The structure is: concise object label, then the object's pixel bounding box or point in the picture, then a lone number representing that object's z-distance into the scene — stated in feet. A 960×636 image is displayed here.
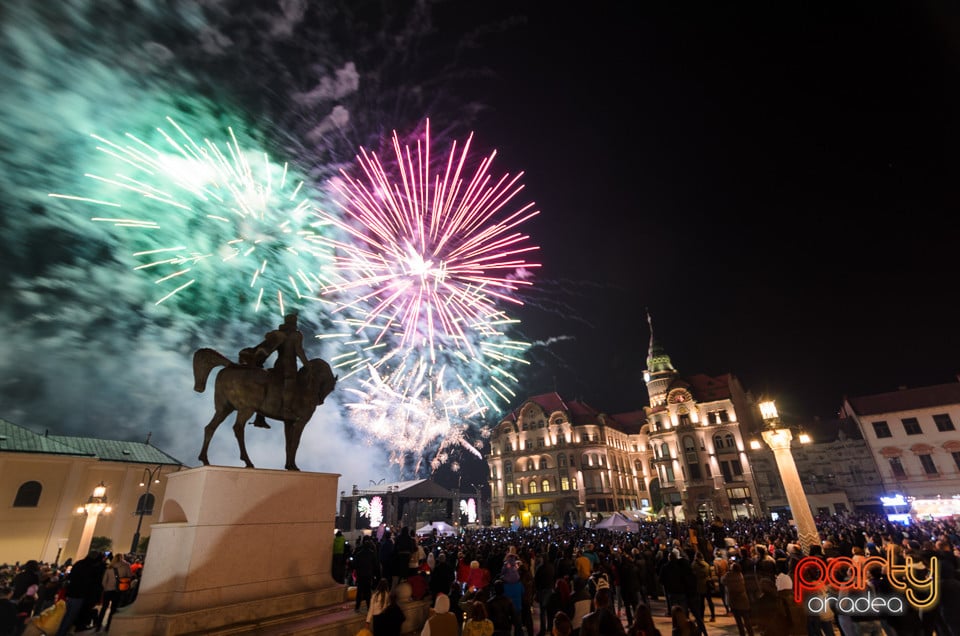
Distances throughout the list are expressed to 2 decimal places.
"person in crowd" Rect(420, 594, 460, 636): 18.74
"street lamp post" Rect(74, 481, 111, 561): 62.64
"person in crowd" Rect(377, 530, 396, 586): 36.47
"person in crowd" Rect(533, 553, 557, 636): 32.18
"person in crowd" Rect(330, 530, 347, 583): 33.71
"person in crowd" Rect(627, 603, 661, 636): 14.80
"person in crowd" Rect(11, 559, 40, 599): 31.81
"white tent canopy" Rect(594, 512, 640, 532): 87.45
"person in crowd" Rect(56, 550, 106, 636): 25.43
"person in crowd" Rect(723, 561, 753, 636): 26.86
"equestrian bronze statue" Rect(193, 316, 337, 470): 25.91
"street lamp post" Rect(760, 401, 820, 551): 57.47
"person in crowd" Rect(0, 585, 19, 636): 22.61
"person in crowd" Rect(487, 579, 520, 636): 22.81
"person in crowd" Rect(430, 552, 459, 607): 31.19
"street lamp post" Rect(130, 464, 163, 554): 105.79
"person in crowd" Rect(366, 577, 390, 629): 20.92
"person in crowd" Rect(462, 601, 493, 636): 18.48
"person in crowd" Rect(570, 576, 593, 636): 22.02
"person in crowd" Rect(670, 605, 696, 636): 16.40
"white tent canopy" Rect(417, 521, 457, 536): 109.15
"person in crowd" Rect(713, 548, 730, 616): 35.73
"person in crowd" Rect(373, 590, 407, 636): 19.84
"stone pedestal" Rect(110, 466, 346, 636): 20.35
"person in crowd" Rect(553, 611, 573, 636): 15.99
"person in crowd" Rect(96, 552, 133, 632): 30.53
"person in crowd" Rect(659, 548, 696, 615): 27.84
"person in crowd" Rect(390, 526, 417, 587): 35.88
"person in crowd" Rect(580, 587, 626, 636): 15.78
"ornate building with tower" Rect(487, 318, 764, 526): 169.89
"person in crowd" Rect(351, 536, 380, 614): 26.76
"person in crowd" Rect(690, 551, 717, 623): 28.31
